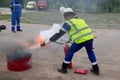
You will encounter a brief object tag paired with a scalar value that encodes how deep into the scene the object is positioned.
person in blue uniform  12.48
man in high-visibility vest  6.06
